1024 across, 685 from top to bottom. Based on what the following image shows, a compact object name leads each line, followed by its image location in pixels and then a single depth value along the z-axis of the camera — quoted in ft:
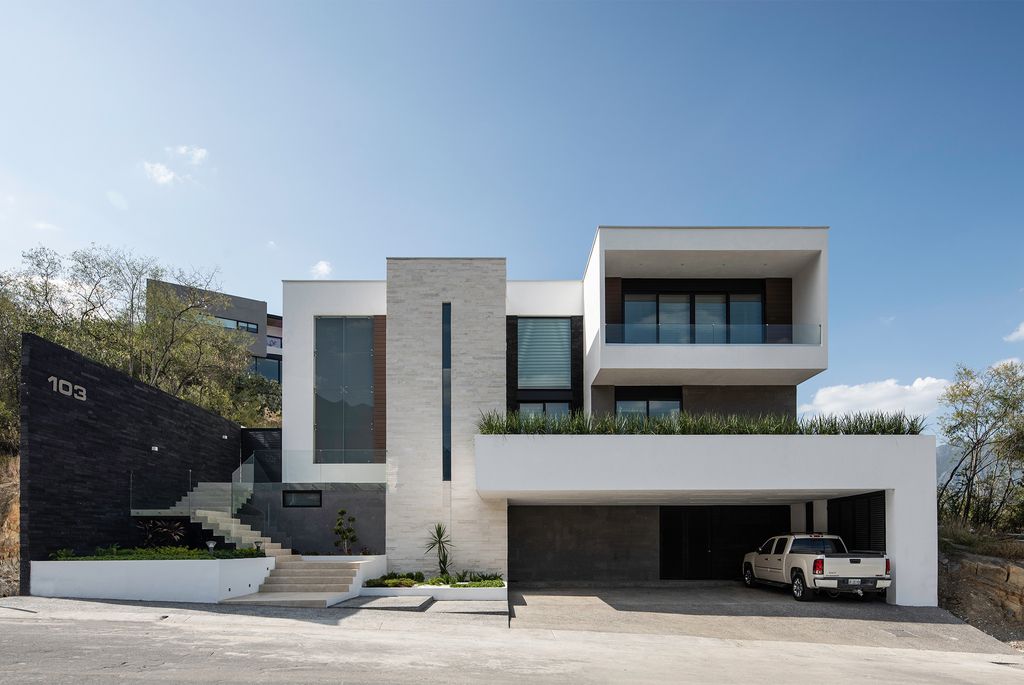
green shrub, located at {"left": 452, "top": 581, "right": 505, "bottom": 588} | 57.77
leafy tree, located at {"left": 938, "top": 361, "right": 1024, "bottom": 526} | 75.56
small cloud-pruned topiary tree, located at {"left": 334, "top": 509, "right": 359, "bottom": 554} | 63.41
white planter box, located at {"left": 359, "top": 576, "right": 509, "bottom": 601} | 56.39
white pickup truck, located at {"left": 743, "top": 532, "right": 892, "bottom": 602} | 53.78
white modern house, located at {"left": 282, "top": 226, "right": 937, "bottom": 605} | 55.42
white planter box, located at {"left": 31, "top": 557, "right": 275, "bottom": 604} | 45.42
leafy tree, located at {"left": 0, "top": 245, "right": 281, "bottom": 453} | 82.02
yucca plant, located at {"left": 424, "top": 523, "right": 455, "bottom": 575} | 61.93
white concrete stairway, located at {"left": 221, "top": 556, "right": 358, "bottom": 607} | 49.39
